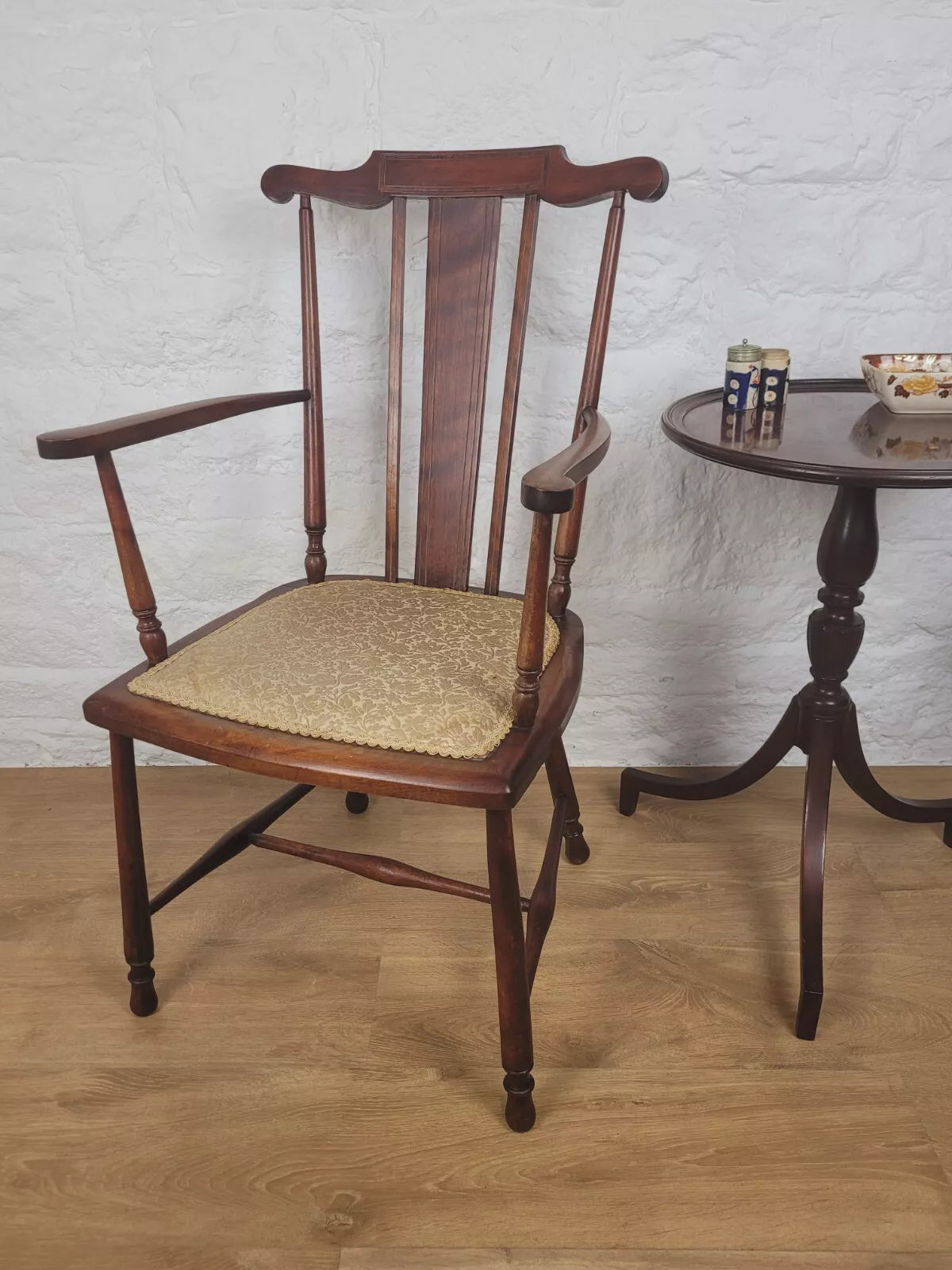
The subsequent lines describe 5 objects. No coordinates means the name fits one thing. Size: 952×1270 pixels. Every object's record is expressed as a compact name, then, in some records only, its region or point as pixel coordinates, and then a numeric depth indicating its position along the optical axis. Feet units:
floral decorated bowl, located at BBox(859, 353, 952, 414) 4.56
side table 3.90
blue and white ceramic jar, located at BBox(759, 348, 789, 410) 4.68
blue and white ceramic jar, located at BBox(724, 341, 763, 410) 4.66
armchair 3.47
